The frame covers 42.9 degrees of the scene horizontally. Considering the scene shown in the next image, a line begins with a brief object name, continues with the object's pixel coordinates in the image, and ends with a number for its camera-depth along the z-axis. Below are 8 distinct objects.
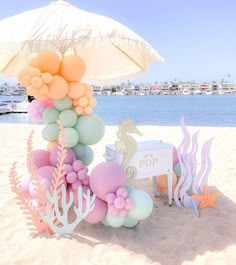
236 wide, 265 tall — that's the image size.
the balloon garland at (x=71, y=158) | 3.03
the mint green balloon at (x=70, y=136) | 3.27
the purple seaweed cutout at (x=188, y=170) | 3.96
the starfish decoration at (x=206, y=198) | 3.90
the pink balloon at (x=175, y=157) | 4.23
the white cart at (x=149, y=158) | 3.55
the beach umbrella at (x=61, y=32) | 2.75
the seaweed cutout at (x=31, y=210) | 3.05
